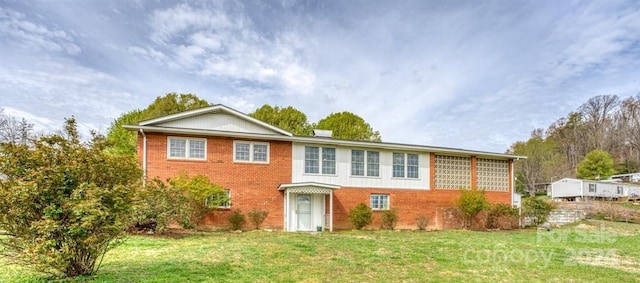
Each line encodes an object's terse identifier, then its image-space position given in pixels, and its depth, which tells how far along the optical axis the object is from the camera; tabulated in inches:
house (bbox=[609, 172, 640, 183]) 1672.0
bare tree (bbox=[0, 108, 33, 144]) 1034.8
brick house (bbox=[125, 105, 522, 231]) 579.5
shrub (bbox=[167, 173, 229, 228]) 538.3
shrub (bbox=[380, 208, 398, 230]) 671.8
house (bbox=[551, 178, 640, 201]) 1357.0
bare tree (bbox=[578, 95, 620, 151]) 2037.4
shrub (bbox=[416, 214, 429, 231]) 698.8
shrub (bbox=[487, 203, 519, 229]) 721.0
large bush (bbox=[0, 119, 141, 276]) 202.5
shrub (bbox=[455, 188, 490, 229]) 695.1
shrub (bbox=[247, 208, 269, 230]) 593.0
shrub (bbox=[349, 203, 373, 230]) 644.1
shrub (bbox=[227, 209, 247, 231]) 578.9
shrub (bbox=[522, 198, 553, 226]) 749.3
